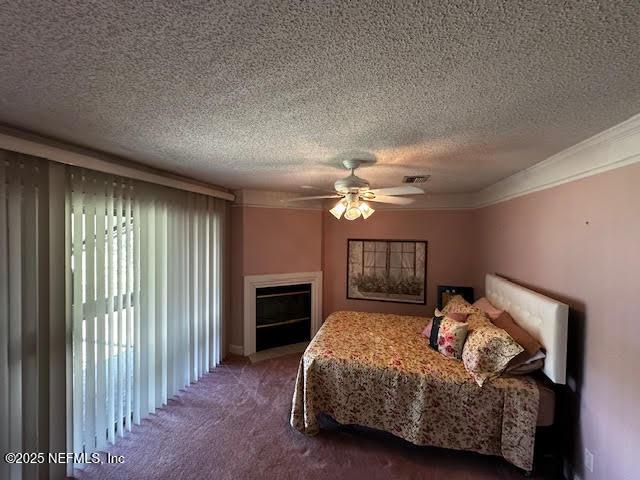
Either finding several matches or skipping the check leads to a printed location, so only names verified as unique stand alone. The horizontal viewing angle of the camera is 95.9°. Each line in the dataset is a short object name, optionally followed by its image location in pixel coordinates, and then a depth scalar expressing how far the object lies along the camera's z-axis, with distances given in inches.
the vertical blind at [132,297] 83.3
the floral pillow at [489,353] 85.1
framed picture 176.6
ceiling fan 89.2
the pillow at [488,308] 107.3
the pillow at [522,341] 85.4
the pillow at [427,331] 120.8
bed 81.0
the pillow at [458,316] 113.7
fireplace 160.4
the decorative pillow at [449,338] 100.3
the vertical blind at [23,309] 65.9
